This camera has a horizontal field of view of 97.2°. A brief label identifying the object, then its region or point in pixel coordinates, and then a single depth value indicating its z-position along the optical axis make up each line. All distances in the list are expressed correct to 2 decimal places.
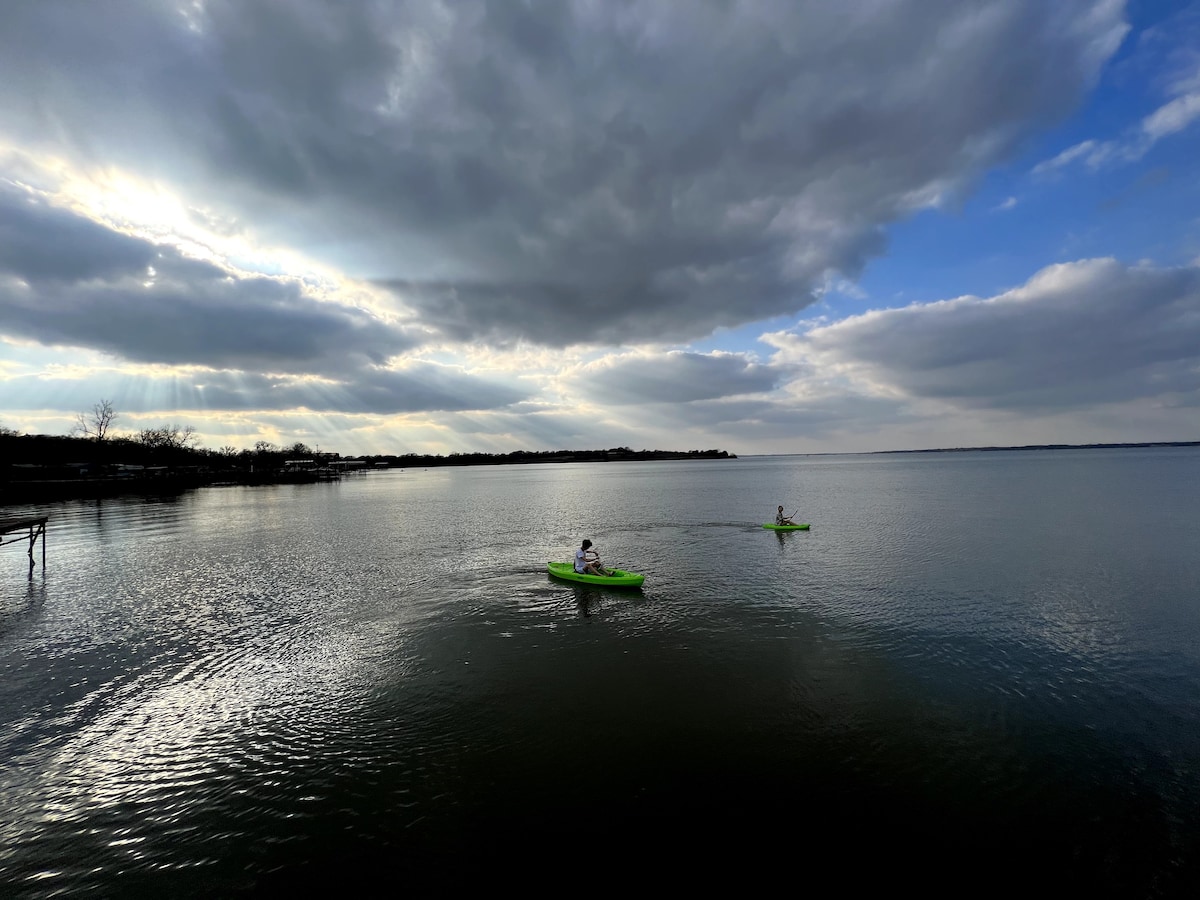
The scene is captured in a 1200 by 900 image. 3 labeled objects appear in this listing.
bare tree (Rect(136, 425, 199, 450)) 162.62
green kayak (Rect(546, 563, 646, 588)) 24.78
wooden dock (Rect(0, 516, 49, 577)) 24.54
